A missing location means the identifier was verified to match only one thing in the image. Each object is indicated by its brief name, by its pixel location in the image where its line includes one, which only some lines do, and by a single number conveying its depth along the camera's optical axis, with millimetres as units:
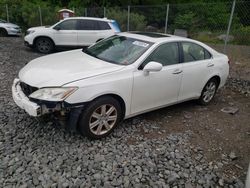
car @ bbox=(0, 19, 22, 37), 10085
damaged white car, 2527
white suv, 7365
